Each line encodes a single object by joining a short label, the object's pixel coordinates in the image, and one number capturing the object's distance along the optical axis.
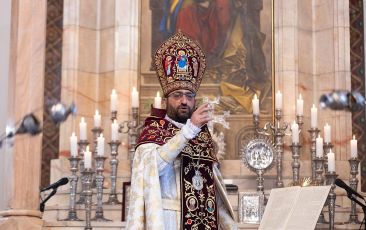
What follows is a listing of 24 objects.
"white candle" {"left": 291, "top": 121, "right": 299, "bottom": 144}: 10.26
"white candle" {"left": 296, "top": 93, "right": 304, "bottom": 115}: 10.69
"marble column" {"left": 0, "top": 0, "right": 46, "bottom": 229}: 9.26
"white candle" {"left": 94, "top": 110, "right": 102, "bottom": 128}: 10.75
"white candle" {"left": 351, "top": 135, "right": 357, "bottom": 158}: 10.21
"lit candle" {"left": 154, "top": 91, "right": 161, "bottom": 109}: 10.16
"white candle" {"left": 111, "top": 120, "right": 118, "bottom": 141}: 10.32
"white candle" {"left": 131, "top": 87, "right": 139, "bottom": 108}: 10.79
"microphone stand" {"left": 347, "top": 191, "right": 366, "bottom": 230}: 9.20
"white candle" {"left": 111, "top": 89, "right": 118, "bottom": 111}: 10.76
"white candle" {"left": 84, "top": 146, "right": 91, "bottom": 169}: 9.79
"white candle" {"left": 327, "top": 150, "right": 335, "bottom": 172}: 9.93
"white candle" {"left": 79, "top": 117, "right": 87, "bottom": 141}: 10.48
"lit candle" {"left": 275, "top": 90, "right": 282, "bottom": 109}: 10.91
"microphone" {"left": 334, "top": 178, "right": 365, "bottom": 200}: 9.16
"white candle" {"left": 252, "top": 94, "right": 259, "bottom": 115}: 10.64
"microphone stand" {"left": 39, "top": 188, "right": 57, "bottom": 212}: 9.29
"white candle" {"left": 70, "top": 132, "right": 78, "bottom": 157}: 10.15
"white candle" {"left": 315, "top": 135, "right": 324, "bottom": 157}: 10.02
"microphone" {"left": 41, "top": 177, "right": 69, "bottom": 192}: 9.34
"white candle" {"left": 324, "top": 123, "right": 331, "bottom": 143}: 10.41
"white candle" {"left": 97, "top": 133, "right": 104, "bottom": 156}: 10.02
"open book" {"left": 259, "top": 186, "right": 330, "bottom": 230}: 7.64
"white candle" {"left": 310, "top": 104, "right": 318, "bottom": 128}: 10.57
